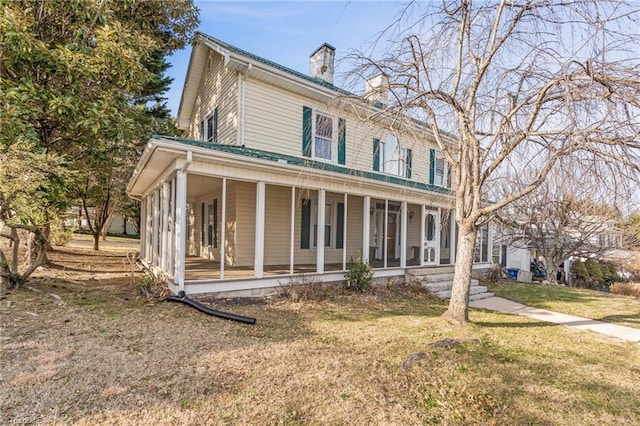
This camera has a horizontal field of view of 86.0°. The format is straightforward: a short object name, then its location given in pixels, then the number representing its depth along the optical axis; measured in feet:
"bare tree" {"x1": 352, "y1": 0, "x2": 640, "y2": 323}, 17.17
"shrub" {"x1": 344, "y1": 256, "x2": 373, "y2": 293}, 31.73
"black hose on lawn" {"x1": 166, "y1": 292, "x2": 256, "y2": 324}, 20.47
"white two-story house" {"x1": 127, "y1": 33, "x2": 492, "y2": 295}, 24.99
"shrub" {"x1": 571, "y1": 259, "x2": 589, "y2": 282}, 63.41
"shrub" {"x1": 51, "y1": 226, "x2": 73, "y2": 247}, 29.27
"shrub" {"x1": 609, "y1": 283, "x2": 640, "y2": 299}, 49.48
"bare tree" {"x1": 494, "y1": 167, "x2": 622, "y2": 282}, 54.03
